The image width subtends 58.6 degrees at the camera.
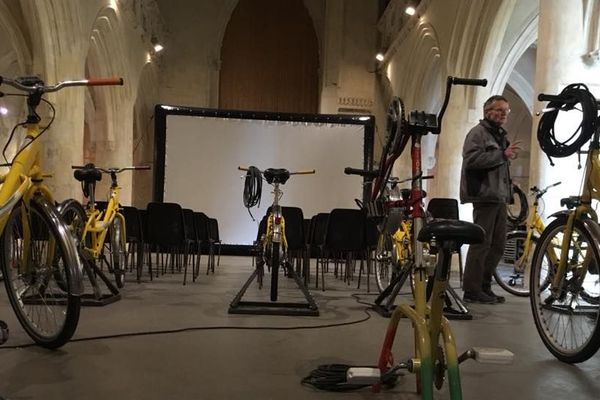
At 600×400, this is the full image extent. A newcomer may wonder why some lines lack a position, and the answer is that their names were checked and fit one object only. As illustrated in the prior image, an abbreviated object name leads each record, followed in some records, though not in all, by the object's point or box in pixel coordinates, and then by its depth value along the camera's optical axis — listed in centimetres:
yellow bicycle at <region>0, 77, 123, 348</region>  229
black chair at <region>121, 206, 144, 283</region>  533
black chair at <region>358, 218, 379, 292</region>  538
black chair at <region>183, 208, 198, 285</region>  560
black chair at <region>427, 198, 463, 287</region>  657
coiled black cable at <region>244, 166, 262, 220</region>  434
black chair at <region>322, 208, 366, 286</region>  527
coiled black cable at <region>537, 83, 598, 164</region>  258
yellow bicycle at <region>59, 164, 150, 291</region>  392
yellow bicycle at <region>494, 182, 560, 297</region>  518
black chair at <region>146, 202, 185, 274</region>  537
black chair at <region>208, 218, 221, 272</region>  658
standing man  414
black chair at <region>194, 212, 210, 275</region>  626
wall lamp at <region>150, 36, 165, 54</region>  1451
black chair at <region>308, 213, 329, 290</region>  589
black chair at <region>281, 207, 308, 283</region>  545
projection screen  980
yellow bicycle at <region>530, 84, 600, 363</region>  251
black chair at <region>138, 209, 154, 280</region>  555
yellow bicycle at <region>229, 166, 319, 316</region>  370
